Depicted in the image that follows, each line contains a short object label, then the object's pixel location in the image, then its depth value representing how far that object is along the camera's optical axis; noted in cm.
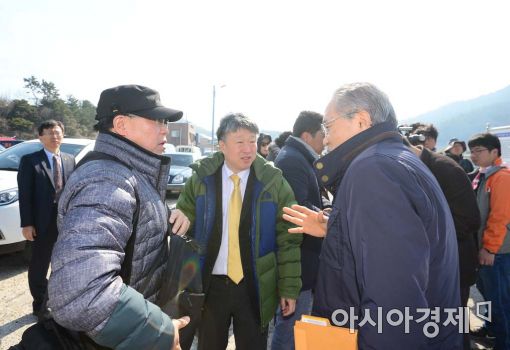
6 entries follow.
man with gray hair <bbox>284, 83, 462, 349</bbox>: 116
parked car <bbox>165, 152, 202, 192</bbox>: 1241
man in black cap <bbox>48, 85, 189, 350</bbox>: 108
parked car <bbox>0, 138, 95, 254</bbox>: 462
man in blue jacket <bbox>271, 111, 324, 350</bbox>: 285
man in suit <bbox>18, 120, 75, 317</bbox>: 382
